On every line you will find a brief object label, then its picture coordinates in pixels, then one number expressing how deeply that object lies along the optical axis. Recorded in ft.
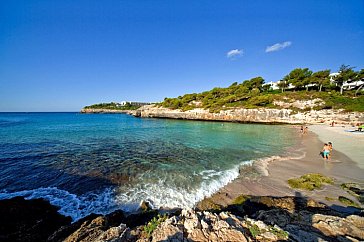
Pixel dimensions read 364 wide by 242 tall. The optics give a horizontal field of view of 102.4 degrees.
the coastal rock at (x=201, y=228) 8.68
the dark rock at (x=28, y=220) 12.60
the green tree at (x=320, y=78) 170.60
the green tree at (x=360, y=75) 151.07
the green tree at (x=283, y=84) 200.29
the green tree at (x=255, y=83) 215.92
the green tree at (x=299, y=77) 179.63
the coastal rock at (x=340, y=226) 9.51
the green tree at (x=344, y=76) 155.53
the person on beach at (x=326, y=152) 33.03
